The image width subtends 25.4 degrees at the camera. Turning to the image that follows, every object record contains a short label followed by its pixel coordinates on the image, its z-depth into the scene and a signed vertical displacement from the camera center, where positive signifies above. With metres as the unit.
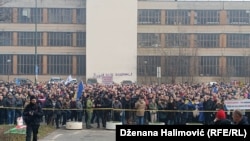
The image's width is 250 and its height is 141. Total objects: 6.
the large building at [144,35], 78.19 +5.17
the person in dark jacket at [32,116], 16.93 -1.35
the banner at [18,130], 19.16 -2.03
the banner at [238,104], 22.34 -1.32
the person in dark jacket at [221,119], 11.59 -1.01
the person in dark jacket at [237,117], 11.09 -0.92
